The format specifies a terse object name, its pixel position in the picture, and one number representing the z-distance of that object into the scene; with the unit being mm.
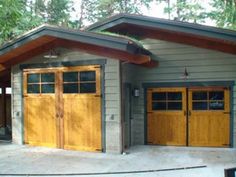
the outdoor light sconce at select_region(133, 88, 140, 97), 9391
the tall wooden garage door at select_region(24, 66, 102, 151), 8336
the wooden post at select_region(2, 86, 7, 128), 11820
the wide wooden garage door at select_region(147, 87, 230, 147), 8977
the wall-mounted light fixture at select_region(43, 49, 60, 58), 8734
